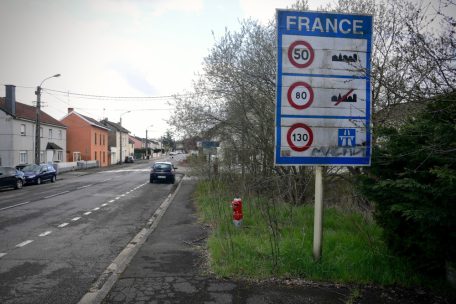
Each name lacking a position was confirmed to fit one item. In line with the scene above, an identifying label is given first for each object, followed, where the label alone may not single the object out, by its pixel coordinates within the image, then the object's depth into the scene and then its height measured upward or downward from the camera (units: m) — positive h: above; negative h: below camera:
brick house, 53.88 +2.39
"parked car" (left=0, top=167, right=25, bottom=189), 22.92 -1.67
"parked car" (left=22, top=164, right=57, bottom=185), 27.52 -1.67
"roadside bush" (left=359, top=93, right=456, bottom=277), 4.07 -0.46
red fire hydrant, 8.57 -1.38
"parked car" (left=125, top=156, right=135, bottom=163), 73.19 -1.38
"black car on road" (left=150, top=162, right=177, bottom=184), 27.77 -1.55
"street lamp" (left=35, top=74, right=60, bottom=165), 30.81 +2.17
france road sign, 5.66 +0.94
